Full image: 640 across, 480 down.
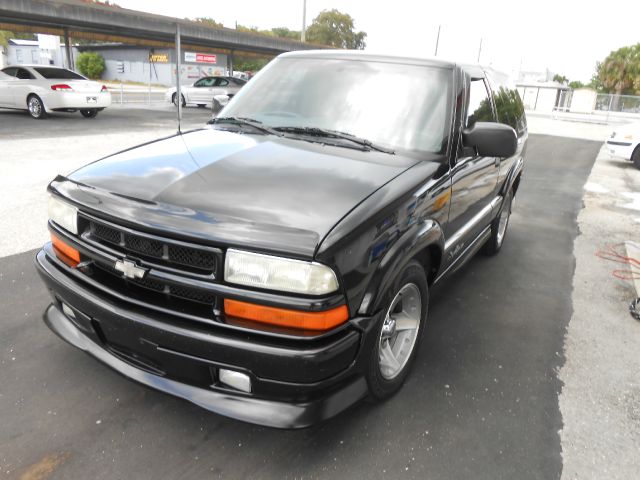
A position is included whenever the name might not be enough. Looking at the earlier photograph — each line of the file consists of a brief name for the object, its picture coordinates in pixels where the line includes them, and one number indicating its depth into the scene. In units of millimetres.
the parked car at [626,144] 11594
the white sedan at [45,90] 14391
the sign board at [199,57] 39750
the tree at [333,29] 73625
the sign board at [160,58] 44931
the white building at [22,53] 55062
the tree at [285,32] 88438
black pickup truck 1956
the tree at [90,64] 49969
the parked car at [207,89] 21422
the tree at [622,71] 46969
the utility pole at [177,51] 17297
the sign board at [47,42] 24805
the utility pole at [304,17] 33075
